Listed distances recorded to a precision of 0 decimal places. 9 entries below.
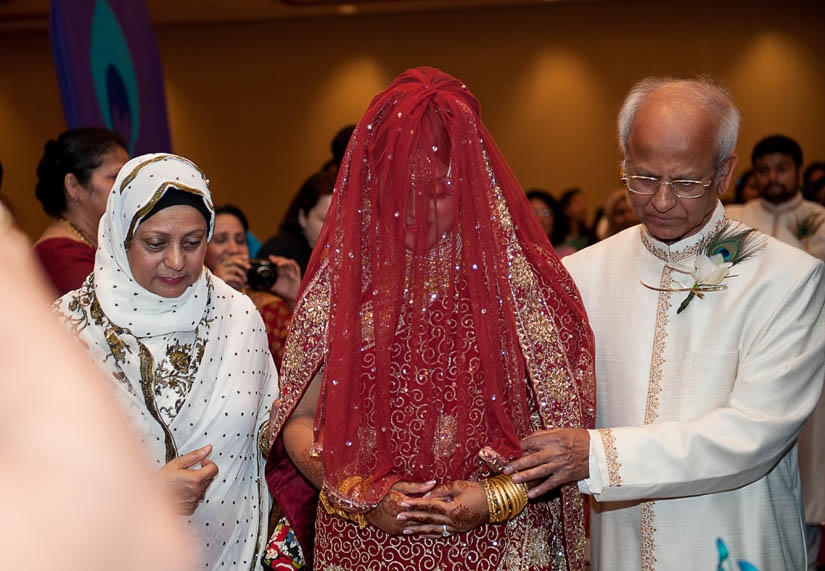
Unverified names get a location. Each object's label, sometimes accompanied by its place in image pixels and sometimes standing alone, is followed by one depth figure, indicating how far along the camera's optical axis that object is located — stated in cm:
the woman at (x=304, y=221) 325
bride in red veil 173
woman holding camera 270
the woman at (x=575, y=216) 727
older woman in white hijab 192
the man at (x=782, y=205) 448
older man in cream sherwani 171
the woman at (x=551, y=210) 615
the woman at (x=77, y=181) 252
